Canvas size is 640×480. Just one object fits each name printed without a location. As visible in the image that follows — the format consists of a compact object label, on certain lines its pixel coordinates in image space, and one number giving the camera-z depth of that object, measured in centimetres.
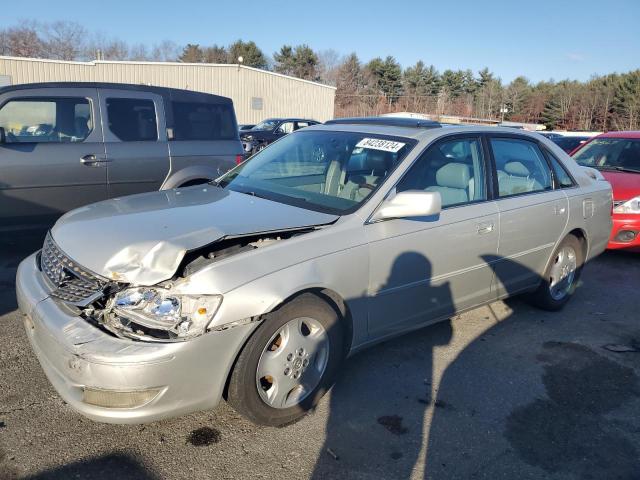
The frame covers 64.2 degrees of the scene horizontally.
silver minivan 532
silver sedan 243
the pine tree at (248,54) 6962
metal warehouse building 2650
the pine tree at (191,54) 7238
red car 646
